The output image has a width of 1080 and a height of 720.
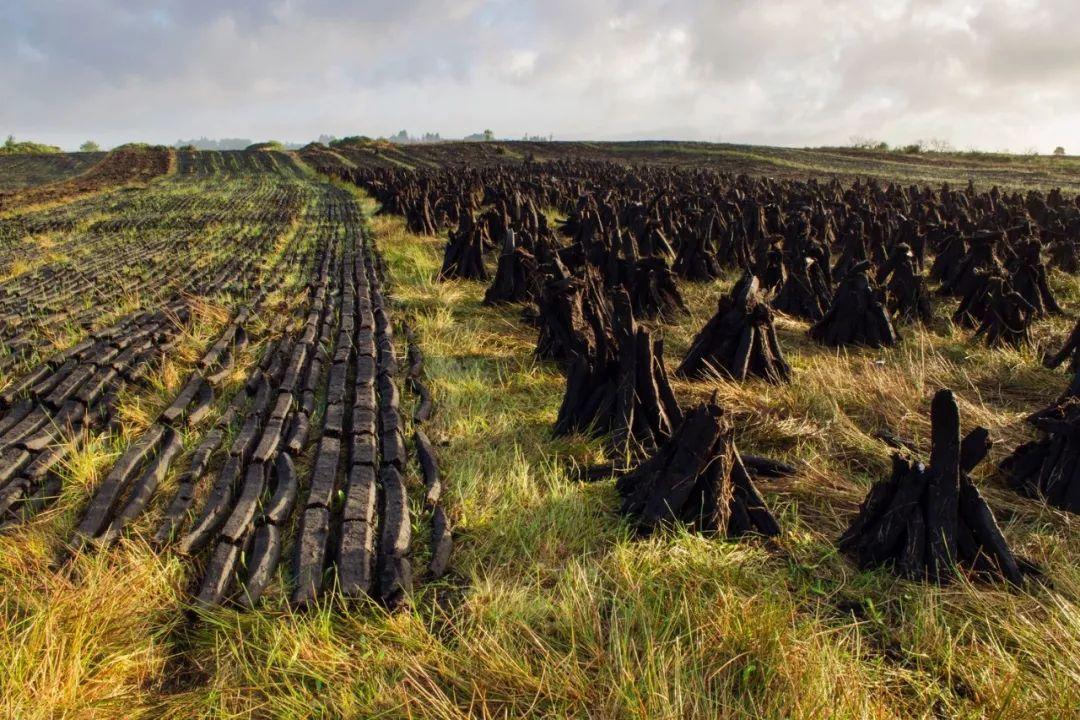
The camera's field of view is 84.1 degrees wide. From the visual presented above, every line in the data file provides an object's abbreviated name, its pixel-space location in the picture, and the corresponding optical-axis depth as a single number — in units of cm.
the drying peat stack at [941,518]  258
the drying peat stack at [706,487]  298
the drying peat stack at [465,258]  984
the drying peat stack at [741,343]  501
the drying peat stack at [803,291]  731
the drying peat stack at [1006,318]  593
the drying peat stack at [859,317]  611
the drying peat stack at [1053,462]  309
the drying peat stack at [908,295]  701
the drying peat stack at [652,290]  721
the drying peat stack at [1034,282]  691
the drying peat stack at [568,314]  546
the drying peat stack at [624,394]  395
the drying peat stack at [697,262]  935
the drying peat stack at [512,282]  808
